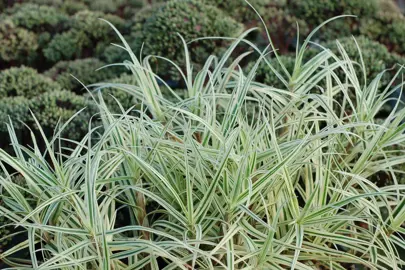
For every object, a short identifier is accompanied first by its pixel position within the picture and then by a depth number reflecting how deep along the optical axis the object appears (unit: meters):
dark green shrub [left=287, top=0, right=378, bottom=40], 2.62
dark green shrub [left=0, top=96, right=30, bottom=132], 1.96
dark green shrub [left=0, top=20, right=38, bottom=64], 2.94
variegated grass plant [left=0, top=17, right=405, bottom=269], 1.14
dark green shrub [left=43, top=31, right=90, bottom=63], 2.87
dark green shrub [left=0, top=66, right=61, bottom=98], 2.29
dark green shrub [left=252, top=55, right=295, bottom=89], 2.10
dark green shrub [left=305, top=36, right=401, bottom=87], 2.21
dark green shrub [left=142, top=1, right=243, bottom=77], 2.40
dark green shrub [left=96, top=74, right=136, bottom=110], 2.09
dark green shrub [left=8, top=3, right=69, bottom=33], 3.04
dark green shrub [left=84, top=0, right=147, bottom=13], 3.41
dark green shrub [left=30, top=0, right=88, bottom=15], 3.51
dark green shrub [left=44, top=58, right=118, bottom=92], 2.52
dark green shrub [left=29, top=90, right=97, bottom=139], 1.95
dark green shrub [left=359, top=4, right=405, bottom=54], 2.57
